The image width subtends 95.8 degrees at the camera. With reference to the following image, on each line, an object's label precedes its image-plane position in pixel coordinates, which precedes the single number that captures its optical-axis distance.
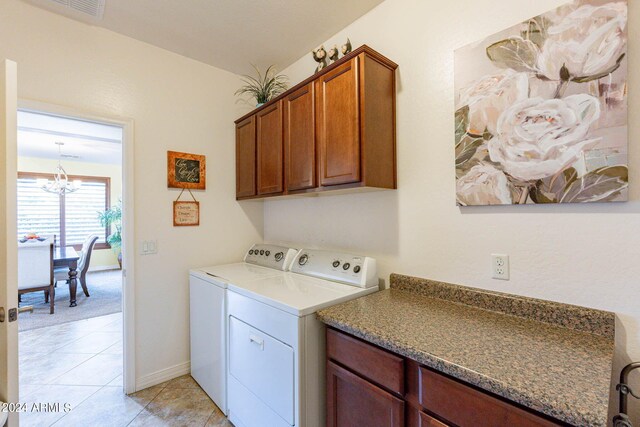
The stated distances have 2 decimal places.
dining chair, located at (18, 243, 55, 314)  3.63
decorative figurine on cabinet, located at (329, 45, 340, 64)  1.94
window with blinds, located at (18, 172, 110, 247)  5.55
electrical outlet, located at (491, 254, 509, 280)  1.33
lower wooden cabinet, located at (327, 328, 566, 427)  0.83
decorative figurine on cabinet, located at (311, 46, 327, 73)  2.00
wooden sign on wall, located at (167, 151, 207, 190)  2.33
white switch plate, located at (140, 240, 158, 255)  2.20
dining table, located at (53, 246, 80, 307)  4.05
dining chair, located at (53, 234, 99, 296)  4.46
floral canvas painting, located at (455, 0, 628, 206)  1.05
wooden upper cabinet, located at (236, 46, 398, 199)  1.57
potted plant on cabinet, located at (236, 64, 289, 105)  2.44
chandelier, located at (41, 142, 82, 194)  5.45
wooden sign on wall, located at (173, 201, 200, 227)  2.37
